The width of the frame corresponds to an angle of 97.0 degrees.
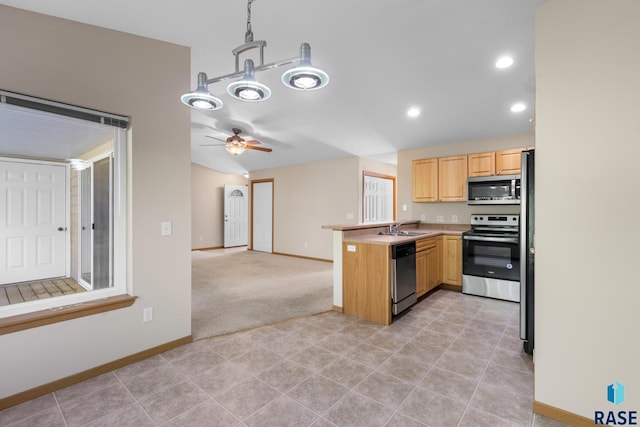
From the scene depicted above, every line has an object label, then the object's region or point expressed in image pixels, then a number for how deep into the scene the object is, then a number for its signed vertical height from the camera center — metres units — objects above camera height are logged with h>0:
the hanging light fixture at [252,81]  1.59 +0.79
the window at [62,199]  2.08 +0.12
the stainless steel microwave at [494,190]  3.98 +0.32
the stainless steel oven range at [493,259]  3.79 -0.66
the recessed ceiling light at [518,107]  3.56 +1.34
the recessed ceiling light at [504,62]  2.75 +1.49
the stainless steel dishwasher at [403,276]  3.11 -0.74
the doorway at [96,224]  2.40 -0.10
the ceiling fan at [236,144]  4.93 +1.21
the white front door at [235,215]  9.06 -0.08
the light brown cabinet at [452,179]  4.57 +0.55
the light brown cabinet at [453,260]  4.29 -0.74
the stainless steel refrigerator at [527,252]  2.32 -0.33
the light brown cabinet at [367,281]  3.08 -0.79
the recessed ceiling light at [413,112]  3.99 +1.44
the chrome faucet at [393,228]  4.14 -0.23
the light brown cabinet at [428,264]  3.74 -0.74
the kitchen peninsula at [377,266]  3.11 -0.68
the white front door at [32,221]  2.18 -0.07
